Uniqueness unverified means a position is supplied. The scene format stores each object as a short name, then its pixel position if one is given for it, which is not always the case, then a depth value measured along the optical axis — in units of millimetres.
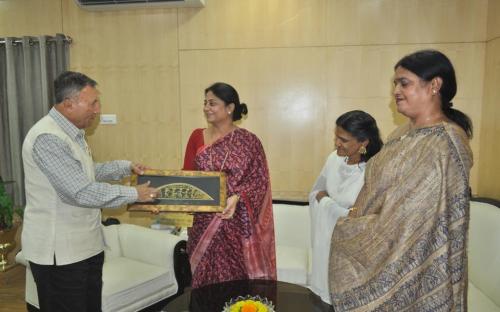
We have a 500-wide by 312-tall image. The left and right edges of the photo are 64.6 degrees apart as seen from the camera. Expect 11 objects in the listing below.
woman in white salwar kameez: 2186
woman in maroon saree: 2242
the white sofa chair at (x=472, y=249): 2264
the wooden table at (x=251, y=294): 2021
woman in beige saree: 1181
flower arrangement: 1790
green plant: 3316
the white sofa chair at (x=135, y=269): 2541
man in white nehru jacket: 1656
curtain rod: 3789
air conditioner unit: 3529
